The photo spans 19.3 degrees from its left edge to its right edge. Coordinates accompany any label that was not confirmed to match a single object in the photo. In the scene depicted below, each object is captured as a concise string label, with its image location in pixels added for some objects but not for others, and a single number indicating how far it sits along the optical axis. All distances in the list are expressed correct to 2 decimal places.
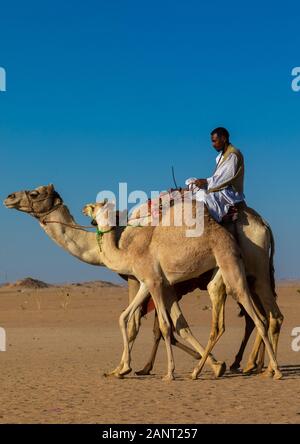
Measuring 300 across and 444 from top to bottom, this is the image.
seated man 11.54
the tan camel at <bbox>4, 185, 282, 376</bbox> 12.20
